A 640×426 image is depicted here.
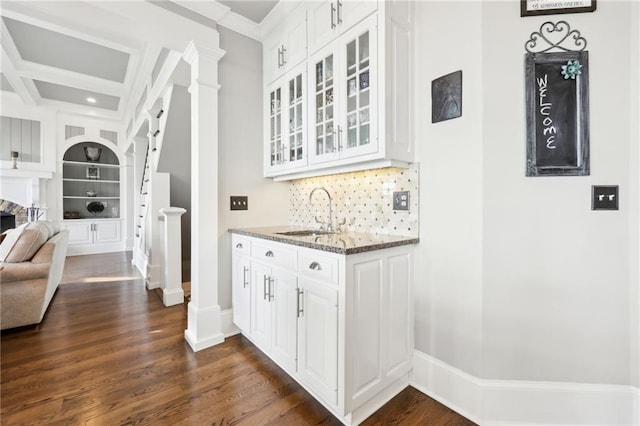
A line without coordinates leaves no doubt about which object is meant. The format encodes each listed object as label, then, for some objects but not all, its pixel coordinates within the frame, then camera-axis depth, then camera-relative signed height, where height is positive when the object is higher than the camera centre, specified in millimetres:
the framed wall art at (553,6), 1358 +1000
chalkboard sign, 1372 +474
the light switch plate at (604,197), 1357 +52
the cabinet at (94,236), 5944 -544
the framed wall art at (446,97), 1534 +639
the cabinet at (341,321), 1358 -623
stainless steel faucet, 2239 -51
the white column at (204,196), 2189 +118
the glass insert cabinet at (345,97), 1624 +725
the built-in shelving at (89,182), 6160 +683
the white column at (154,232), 3693 -287
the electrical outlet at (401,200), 1775 +59
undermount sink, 2213 -183
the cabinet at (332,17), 1650 +1245
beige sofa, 2408 -560
